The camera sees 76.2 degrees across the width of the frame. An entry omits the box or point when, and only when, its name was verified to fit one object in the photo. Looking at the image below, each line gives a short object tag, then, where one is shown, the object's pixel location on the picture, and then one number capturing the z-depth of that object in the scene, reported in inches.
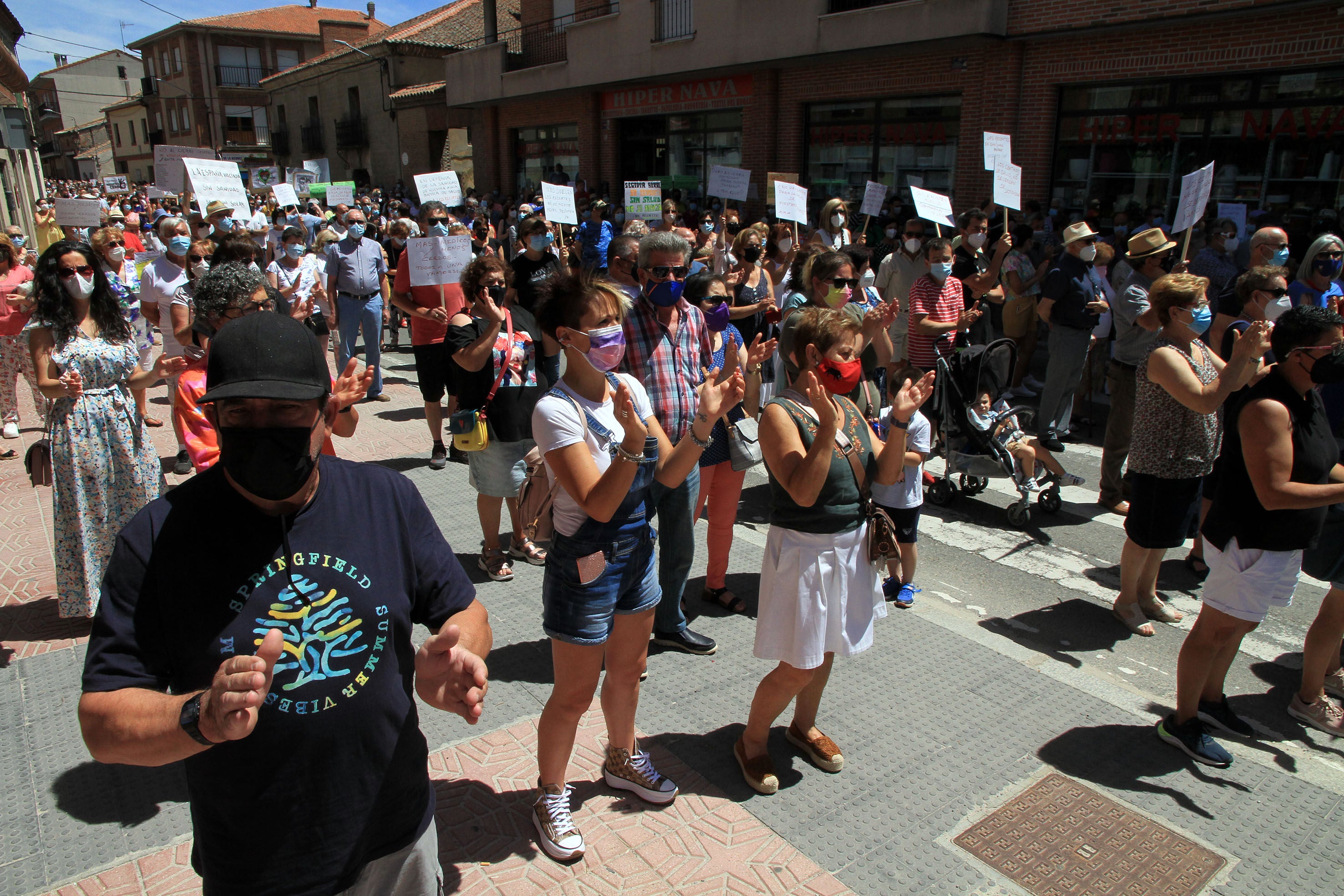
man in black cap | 60.8
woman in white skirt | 117.4
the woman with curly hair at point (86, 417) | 166.2
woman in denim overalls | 106.1
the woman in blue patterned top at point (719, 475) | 180.5
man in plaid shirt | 159.5
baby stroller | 243.6
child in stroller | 243.8
